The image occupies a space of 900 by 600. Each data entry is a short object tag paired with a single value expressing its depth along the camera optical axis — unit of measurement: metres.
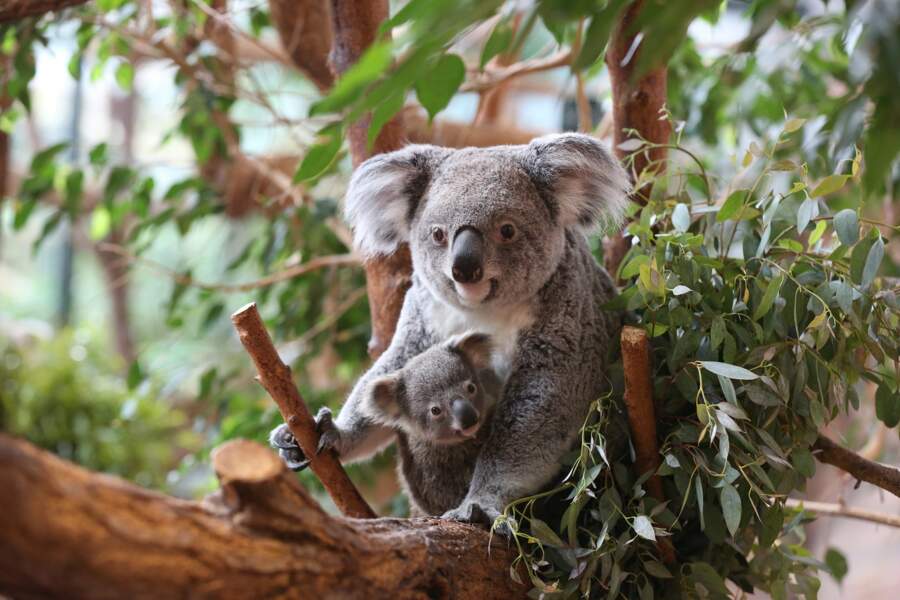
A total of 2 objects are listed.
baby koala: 2.65
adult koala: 2.51
